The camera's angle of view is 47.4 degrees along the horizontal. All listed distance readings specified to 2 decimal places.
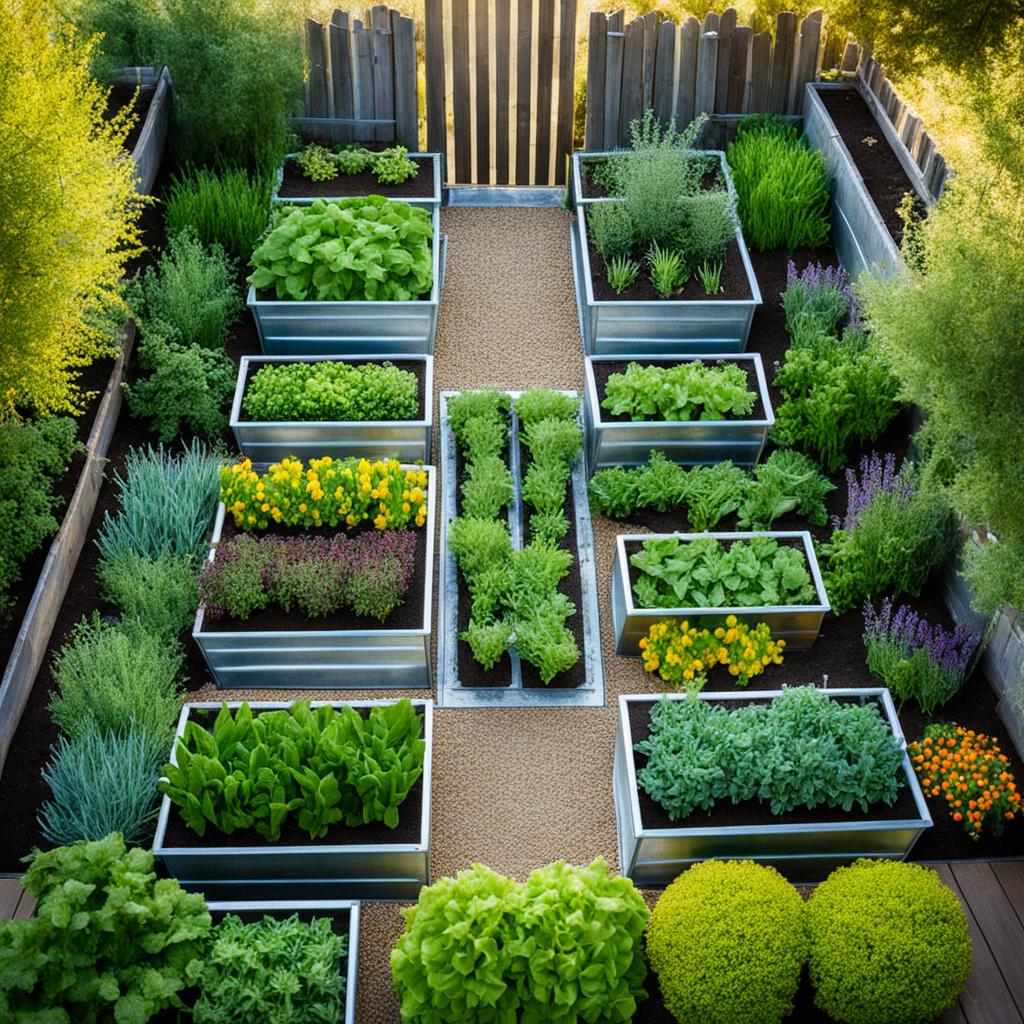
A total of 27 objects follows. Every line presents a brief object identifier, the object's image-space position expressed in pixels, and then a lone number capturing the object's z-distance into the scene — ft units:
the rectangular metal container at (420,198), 32.86
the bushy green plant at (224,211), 32.35
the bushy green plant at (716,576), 24.41
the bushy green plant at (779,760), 20.54
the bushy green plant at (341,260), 30.09
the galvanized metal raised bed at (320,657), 23.53
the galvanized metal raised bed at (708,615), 24.14
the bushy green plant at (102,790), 20.80
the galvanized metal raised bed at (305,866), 20.06
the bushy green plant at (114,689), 21.94
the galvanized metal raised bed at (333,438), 27.45
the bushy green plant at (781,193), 33.17
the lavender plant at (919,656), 23.43
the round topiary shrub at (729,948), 18.16
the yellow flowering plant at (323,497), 25.48
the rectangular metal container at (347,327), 30.17
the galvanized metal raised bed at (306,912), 19.17
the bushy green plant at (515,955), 17.38
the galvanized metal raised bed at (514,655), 24.26
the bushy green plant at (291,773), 19.95
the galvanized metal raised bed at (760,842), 20.48
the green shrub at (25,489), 24.00
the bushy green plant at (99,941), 17.01
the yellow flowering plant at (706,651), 23.94
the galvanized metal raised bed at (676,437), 27.43
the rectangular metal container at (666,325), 30.38
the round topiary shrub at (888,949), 18.28
